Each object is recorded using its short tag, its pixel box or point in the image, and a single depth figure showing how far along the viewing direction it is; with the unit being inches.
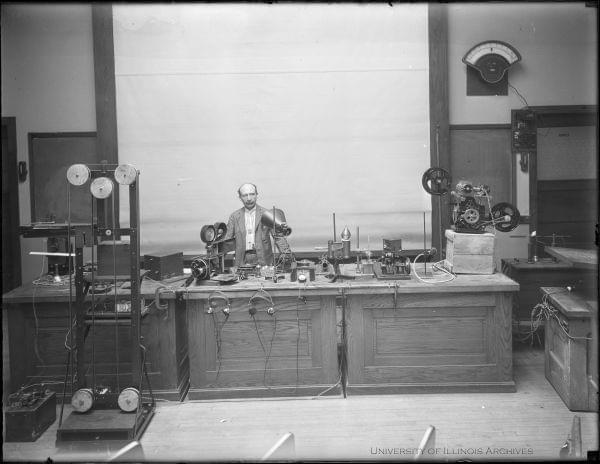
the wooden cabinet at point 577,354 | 167.8
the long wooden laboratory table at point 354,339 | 184.5
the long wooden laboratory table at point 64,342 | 184.1
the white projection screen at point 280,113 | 265.9
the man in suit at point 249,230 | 238.7
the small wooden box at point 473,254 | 194.5
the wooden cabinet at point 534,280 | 239.3
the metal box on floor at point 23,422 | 160.7
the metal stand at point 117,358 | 158.4
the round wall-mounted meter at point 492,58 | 259.1
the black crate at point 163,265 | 196.7
